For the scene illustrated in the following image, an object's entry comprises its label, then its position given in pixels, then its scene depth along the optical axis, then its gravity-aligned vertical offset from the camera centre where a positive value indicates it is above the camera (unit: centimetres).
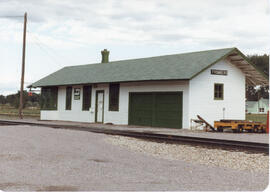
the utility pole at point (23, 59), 3091 +450
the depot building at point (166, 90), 2105 +162
